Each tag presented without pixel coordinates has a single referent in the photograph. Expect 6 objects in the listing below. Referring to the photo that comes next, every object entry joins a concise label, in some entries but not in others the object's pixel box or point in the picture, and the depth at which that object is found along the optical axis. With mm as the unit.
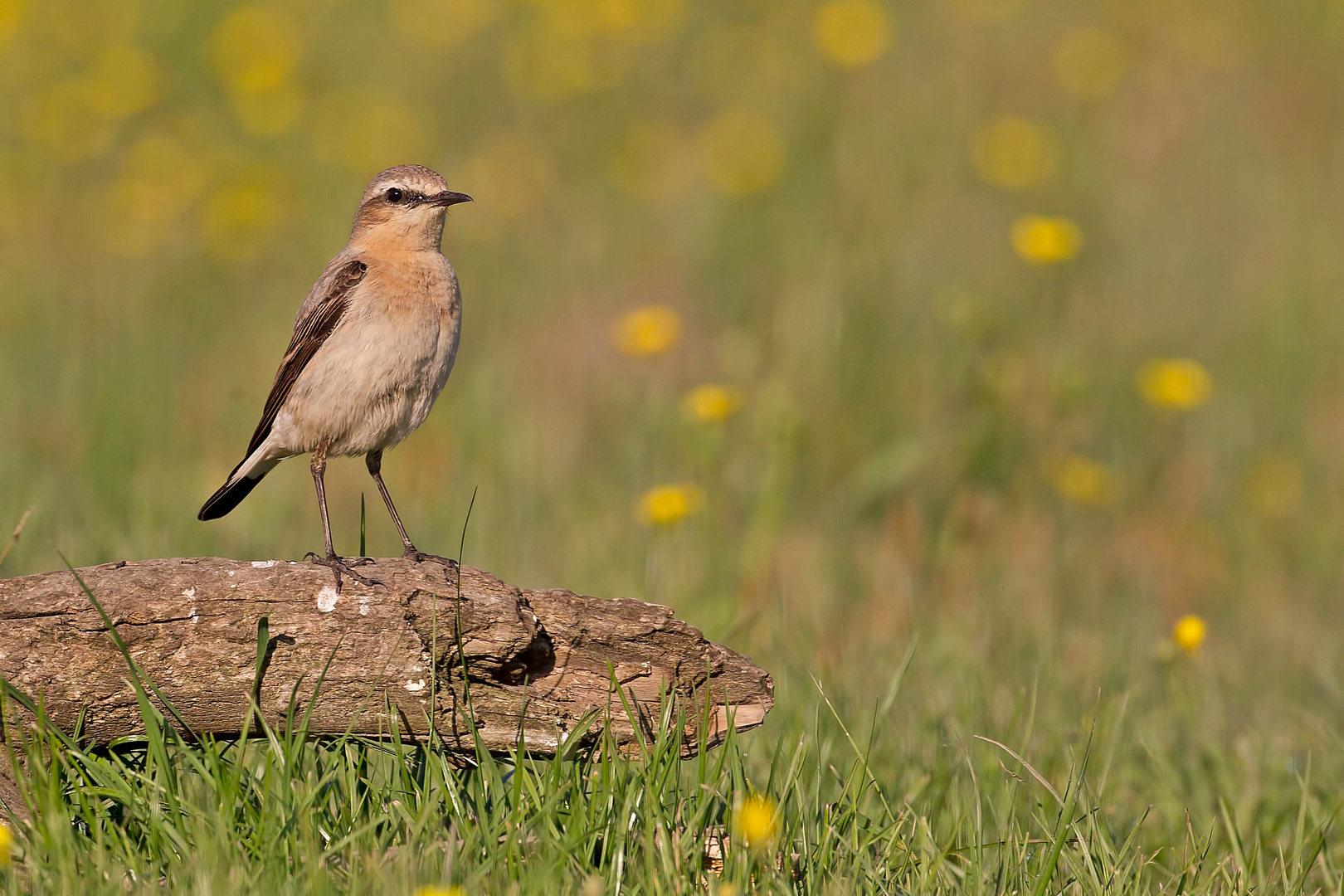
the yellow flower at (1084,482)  17922
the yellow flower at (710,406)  15602
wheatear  11711
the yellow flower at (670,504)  15055
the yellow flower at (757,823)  7518
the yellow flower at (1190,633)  12227
